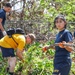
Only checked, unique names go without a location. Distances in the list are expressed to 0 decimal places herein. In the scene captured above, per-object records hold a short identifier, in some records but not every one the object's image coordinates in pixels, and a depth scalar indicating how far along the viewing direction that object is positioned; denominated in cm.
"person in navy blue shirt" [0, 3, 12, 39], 715
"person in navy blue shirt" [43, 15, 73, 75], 420
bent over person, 552
